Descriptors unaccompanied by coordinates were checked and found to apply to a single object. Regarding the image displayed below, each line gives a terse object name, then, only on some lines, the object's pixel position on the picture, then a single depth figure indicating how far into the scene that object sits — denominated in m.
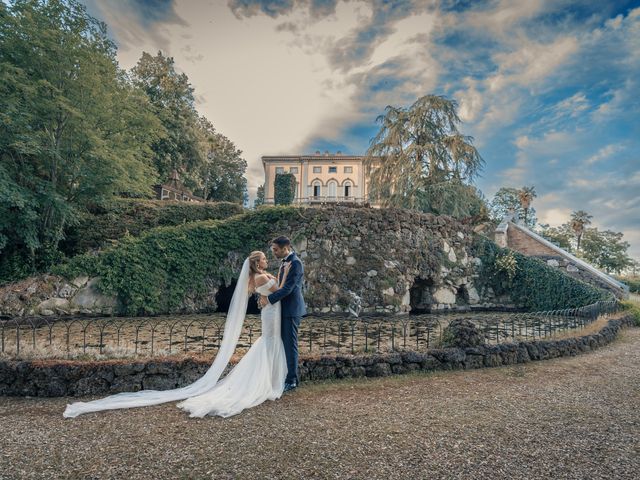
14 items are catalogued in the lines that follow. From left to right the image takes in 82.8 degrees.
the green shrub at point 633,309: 11.12
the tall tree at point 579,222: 49.12
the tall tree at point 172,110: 26.66
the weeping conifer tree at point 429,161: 22.58
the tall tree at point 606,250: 43.28
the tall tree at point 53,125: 11.14
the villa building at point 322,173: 54.47
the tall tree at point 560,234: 42.66
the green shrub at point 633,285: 26.81
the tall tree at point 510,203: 47.59
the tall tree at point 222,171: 37.88
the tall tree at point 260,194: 54.06
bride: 4.41
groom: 5.23
